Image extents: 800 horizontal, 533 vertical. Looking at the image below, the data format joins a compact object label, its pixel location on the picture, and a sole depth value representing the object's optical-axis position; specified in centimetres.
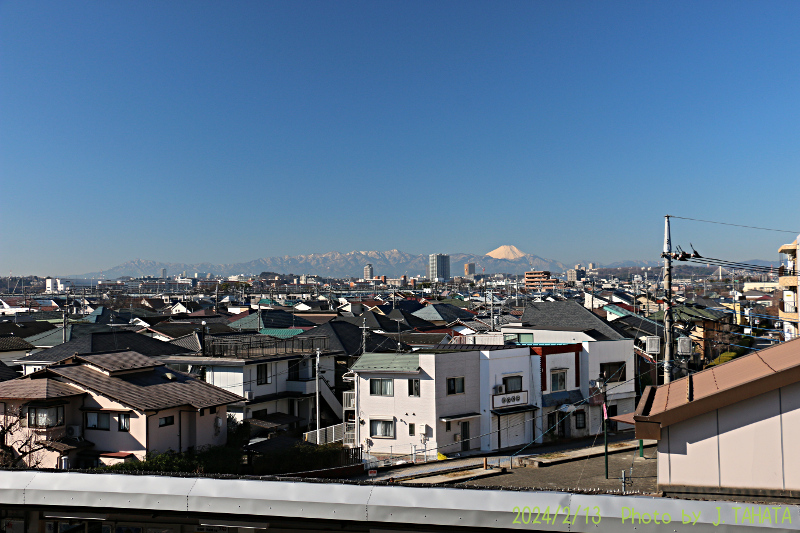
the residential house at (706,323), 4349
